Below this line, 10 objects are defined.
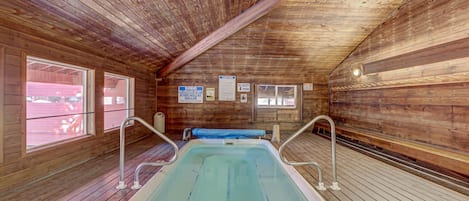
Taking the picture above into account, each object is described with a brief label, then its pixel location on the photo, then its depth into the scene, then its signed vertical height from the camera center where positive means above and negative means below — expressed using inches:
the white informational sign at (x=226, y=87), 260.8 +17.3
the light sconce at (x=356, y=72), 205.6 +29.3
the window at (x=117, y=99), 177.0 +1.6
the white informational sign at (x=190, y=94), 259.1 +8.4
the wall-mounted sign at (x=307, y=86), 268.7 +18.8
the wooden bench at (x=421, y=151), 107.7 -30.3
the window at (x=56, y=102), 112.8 -1.0
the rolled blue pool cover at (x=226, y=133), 214.1 -32.5
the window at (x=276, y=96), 269.3 +6.6
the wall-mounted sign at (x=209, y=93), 260.5 +9.8
